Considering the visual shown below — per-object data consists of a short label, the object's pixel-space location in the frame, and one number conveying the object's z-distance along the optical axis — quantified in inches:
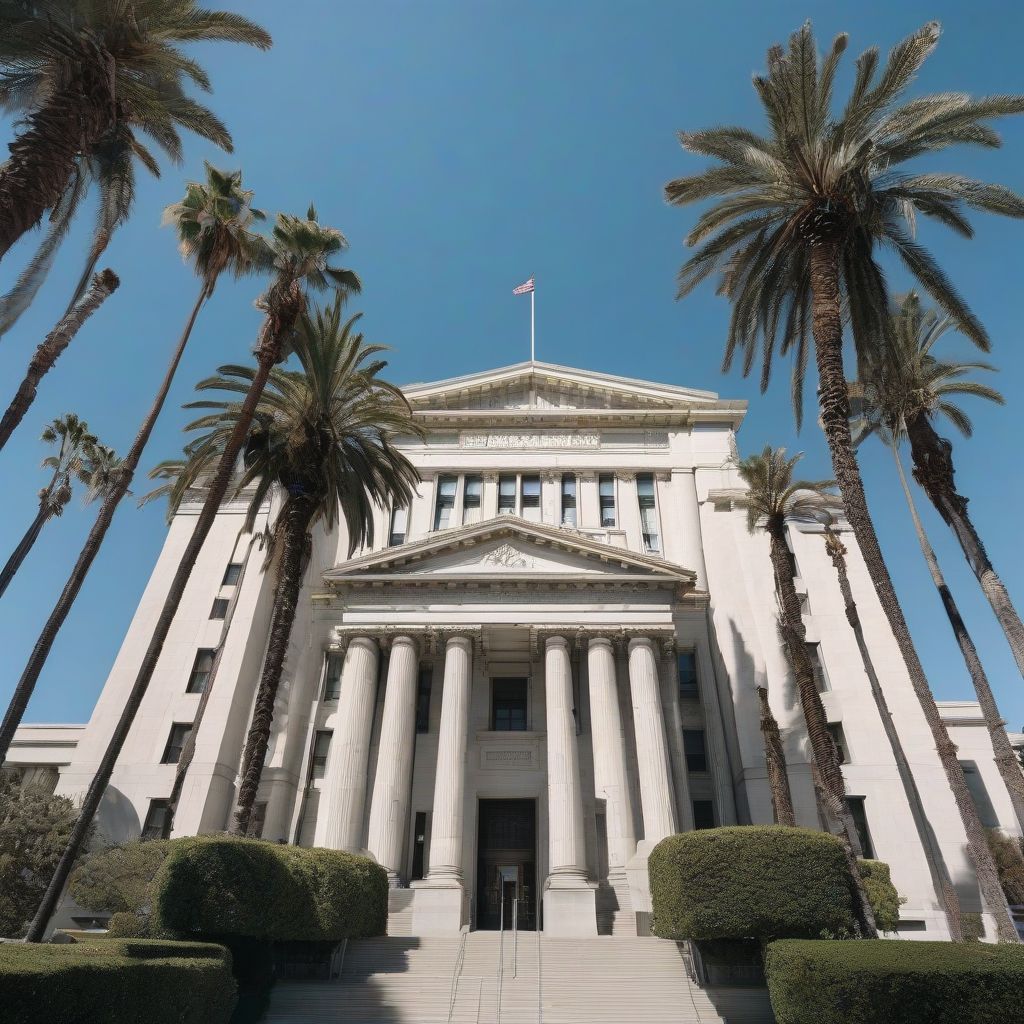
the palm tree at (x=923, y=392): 900.6
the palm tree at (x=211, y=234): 879.6
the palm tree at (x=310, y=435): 924.6
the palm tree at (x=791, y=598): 921.5
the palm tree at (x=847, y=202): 732.7
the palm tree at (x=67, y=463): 1284.4
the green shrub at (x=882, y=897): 976.3
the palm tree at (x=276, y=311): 798.5
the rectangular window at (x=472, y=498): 1593.3
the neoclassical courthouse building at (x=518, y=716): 1075.9
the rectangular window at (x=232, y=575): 1453.0
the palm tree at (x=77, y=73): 541.6
